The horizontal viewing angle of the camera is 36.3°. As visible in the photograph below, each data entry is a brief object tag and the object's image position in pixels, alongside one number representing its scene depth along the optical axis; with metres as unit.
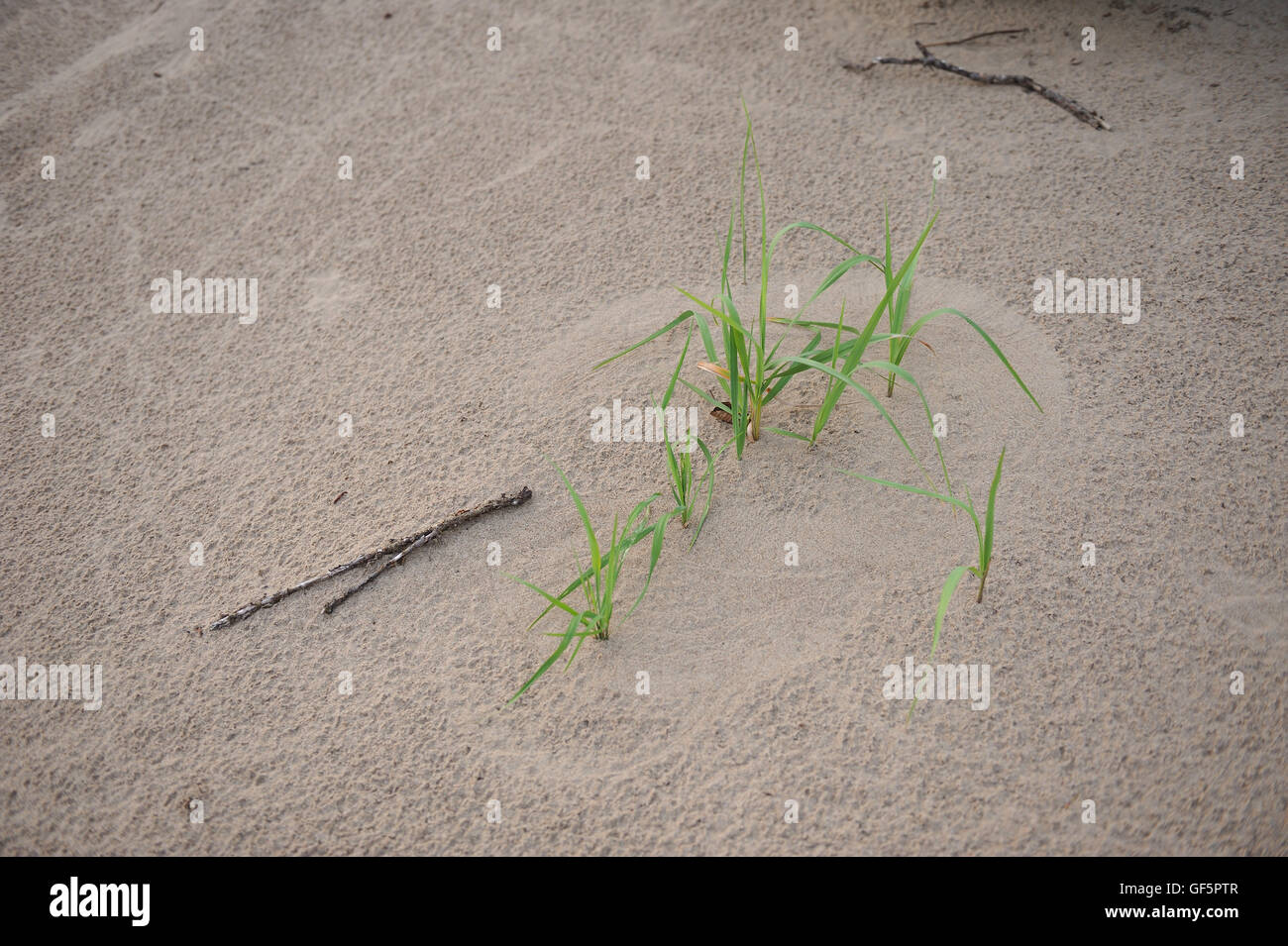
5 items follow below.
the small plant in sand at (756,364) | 1.29
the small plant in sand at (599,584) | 1.24
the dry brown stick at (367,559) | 1.29
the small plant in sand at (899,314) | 1.30
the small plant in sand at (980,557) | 1.21
